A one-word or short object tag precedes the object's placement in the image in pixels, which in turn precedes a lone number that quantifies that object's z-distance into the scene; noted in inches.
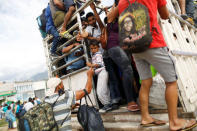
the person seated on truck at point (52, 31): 167.8
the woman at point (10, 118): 524.7
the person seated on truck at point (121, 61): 98.0
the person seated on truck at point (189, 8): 216.8
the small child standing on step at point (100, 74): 117.6
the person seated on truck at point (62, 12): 149.9
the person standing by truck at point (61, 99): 85.4
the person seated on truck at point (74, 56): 153.6
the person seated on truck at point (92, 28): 120.3
